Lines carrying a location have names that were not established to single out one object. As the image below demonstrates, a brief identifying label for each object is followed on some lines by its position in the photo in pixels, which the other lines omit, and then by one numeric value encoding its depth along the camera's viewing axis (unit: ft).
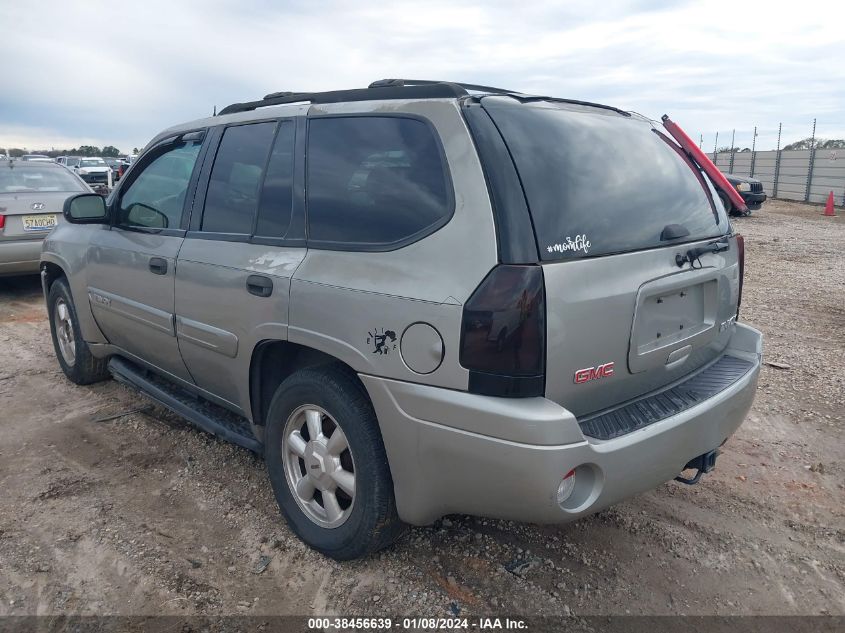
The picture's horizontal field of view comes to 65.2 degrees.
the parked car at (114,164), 90.85
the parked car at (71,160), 97.93
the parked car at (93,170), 88.84
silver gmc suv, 7.20
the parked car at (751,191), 53.89
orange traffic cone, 64.68
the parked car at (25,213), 24.75
